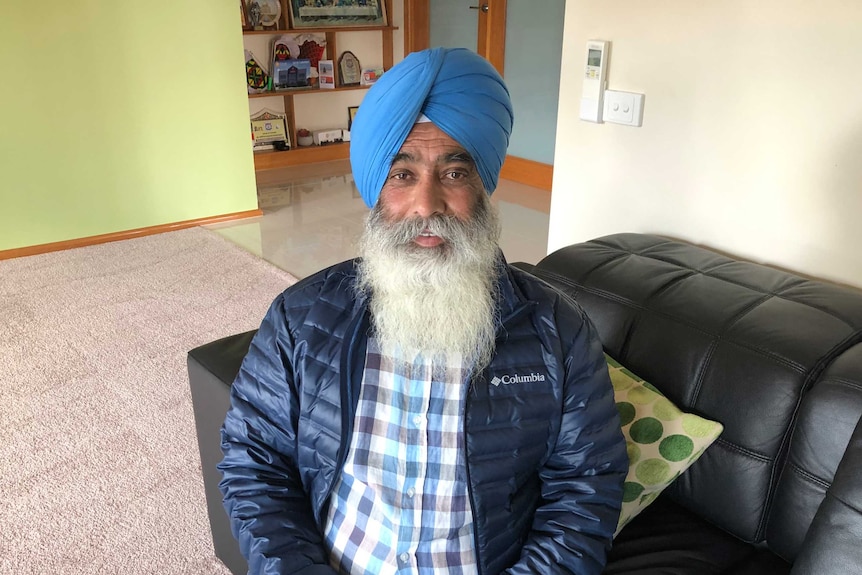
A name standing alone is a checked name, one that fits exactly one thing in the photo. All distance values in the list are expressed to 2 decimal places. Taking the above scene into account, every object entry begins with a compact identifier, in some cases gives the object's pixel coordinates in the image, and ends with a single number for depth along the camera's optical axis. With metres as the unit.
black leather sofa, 1.19
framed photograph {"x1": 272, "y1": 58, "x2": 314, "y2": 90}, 5.48
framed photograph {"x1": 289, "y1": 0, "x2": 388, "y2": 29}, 5.41
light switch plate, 2.01
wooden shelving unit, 5.55
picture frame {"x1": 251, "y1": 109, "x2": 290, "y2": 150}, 5.57
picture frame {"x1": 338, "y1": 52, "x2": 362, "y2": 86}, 5.84
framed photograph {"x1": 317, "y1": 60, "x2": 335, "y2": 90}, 5.72
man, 1.15
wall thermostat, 2.06
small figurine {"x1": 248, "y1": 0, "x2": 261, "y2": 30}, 5.18
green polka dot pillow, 1.33
